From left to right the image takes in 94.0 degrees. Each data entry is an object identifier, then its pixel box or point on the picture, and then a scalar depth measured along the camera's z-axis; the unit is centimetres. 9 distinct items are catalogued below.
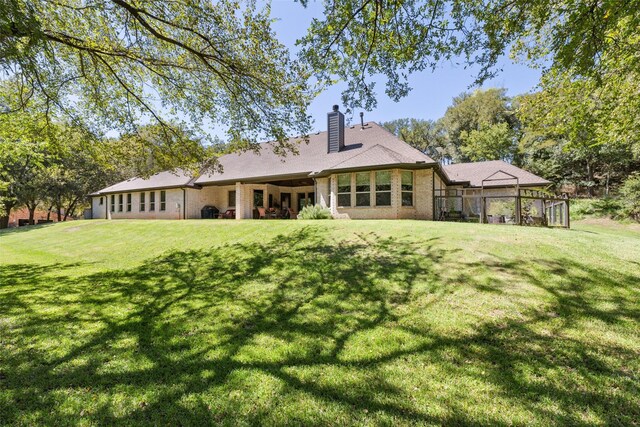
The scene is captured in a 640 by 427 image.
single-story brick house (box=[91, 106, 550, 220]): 1552
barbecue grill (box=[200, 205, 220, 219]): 2267
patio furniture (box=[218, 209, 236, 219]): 2226
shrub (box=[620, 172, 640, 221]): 2122
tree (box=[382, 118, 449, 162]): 4881
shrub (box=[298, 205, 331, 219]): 1559
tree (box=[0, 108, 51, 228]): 903
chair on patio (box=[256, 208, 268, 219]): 2139
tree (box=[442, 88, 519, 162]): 3700
